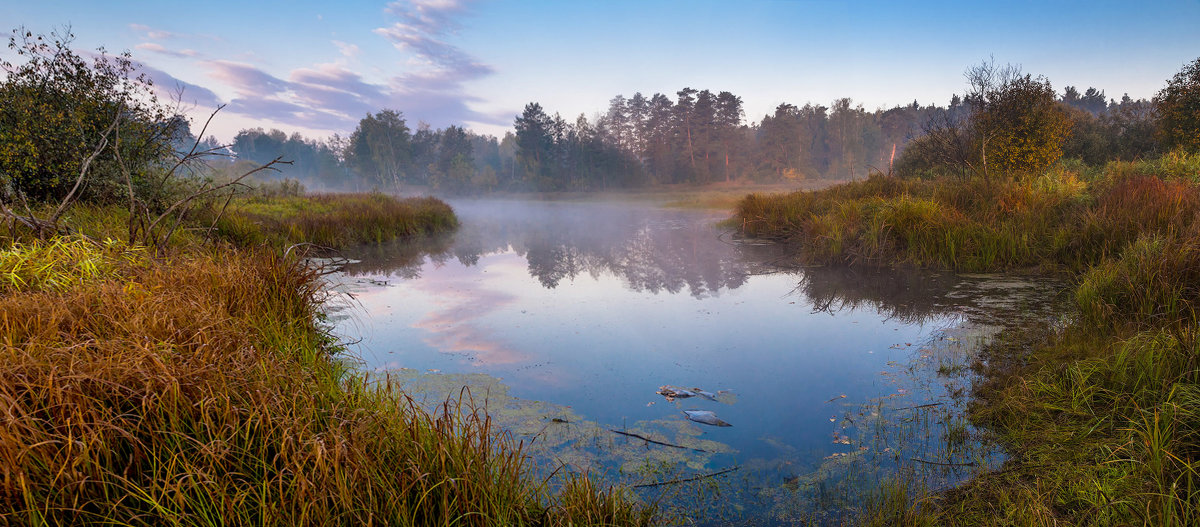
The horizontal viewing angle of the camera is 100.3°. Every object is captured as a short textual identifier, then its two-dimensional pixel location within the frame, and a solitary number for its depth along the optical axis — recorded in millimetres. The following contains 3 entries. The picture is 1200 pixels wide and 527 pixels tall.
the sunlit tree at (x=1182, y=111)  17281
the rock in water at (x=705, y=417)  3393
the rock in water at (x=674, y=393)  3834
